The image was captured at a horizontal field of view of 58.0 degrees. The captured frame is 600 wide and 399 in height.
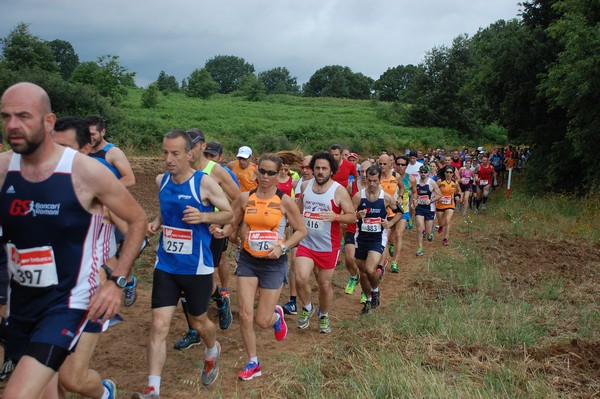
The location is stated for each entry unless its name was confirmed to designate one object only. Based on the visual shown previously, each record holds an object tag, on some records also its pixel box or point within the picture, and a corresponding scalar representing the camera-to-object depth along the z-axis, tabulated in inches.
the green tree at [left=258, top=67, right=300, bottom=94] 4995.1
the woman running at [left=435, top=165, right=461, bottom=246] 520.7
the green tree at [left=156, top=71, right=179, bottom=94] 3602.1
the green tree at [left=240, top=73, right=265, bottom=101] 2534.4
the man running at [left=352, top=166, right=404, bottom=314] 306.5
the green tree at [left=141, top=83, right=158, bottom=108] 1502.2
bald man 118.2
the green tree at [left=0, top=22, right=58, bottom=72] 1118.4
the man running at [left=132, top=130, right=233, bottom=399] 191.0
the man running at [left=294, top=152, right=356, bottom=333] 272.7
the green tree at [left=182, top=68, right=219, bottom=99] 2310.5
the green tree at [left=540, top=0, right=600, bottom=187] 602.2
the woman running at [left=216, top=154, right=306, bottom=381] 220.7
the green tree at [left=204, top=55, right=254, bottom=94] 5167.3
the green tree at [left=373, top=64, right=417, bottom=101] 4028.1
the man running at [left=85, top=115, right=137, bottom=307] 232.8
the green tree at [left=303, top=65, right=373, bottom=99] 3949.3
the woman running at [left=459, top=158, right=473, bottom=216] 727.1
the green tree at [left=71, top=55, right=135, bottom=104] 1208.4
